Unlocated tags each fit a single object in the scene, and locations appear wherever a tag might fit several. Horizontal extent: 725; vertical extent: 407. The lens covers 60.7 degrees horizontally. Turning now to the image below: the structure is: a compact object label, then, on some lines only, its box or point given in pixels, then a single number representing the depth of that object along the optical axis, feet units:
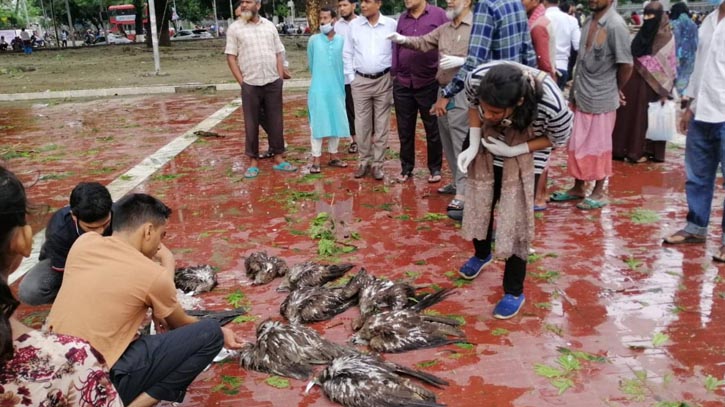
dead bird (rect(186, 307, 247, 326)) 13.12
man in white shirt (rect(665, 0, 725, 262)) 14.71
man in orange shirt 8.63
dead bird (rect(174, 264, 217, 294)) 14.62
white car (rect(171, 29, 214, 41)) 187.11
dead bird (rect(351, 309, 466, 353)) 11.73
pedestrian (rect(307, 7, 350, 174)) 23.81
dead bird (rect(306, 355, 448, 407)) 9.91
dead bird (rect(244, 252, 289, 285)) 15.02
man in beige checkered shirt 23.03
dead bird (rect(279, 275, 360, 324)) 13.05
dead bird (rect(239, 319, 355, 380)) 11.12
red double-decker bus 224.33
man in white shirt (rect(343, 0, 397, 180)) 21.74
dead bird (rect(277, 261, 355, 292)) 14.57
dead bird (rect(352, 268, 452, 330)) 13.17
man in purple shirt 20.65
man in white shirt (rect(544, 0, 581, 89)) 27.55
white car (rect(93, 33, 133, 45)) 181.50
